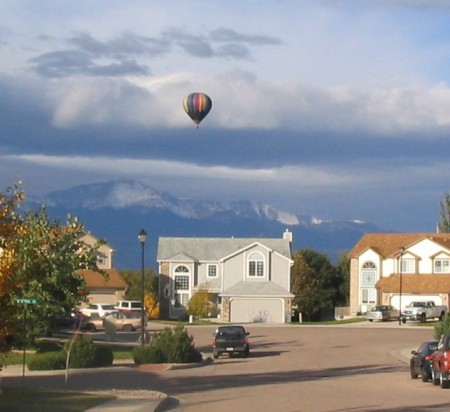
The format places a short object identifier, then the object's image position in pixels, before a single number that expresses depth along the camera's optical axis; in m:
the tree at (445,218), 132.62
